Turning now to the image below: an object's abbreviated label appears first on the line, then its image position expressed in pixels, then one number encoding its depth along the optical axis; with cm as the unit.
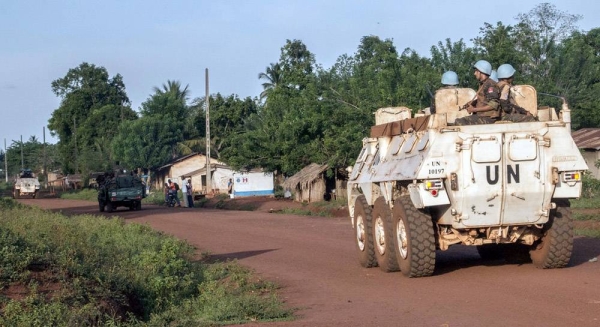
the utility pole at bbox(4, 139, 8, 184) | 12348
